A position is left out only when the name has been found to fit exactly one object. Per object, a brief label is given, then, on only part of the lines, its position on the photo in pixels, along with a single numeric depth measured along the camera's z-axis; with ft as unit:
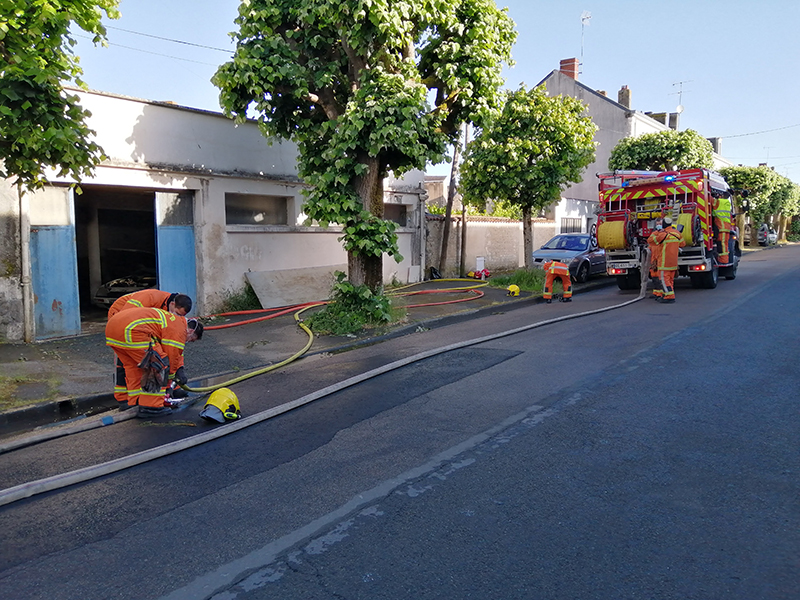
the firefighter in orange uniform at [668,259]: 43.37
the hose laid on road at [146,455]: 14.46
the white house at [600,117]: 113.19
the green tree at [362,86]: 31.60
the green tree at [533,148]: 51.34
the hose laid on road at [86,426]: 18.08
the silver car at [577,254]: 57.47
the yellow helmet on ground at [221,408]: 19.36
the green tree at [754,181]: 131.85
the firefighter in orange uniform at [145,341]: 20.36
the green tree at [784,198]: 146.72
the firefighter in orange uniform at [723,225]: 52.26
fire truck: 48.24
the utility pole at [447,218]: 59.41
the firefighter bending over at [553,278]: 46.62
